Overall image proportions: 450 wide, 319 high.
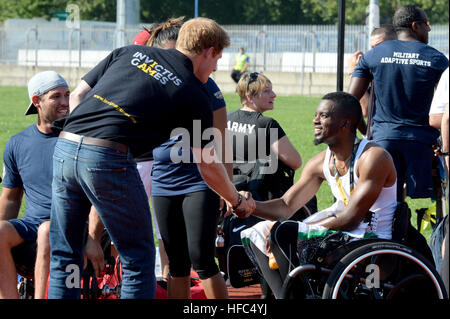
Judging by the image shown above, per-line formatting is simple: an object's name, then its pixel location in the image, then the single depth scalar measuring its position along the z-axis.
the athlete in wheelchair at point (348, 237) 8.30
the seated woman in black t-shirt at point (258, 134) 11.43
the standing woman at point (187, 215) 9.10
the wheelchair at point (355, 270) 8.21
